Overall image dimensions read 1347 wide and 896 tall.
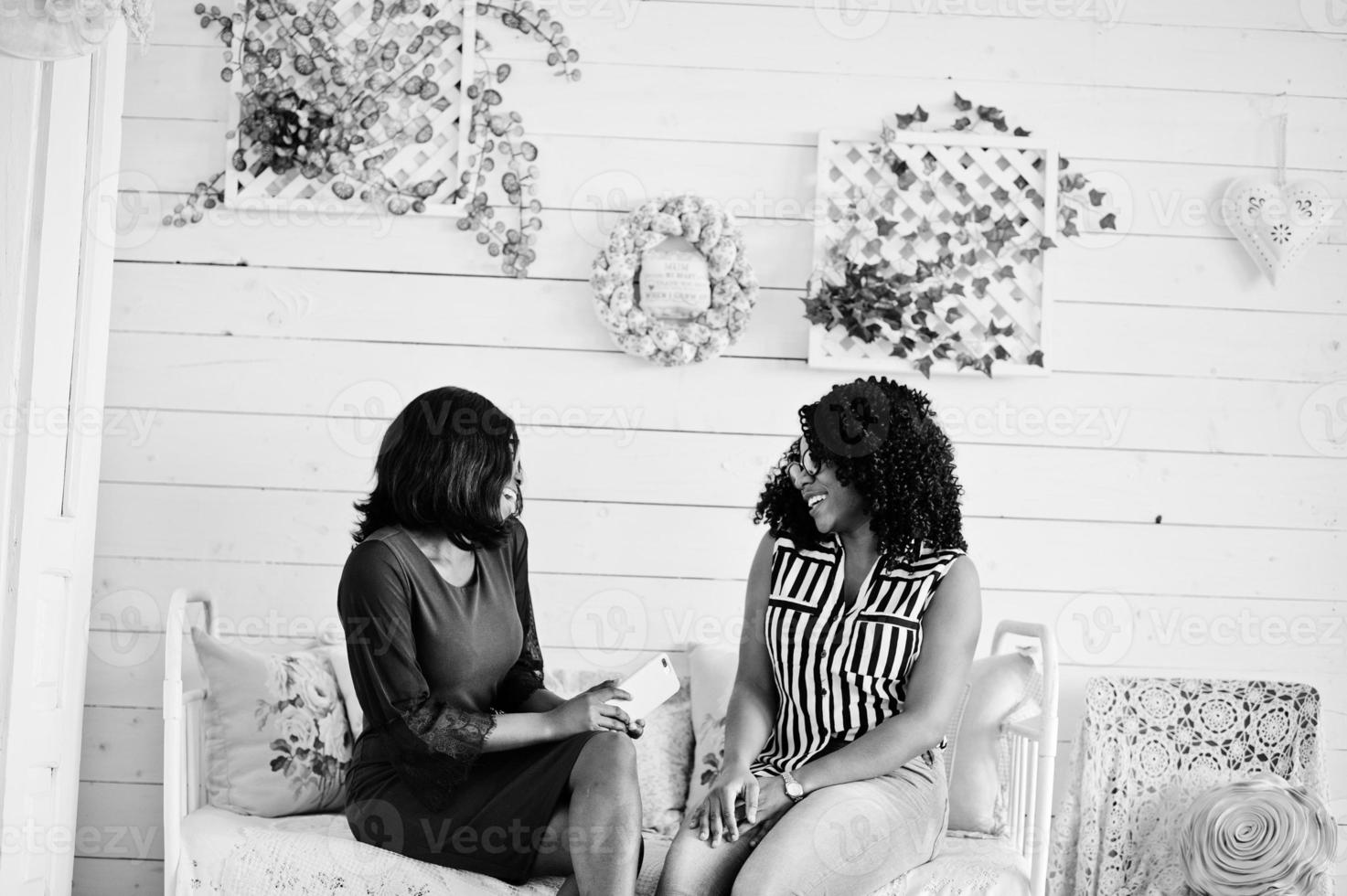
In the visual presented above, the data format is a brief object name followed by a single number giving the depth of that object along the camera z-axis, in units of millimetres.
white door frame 1870
